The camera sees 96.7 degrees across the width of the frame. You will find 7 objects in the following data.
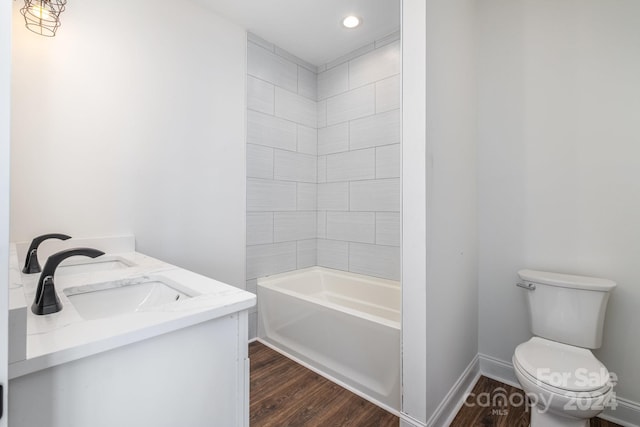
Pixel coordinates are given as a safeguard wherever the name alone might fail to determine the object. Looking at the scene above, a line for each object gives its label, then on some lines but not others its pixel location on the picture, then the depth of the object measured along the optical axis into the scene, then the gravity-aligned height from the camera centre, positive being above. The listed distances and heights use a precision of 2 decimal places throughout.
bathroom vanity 0.56 -0.36
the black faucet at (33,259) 1.18 -0.21
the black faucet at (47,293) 0.75 -0.23
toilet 1.24 -0.76
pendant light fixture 1.42 +0.99
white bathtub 1.72 -0.87
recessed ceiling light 2.30 +1.54
